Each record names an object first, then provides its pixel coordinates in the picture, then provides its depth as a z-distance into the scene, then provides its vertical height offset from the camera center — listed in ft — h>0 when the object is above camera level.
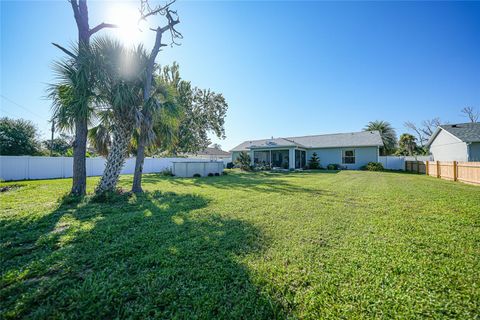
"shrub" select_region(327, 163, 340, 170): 71.82 -2.56
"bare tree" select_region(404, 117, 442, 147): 116.57 +18.42
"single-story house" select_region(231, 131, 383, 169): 68.54 +3.79
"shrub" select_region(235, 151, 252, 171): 69.44 -0.06
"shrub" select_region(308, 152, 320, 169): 75.15 -0.63
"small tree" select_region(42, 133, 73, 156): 92.87 +10.22
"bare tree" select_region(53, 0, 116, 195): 23.70 +3.97
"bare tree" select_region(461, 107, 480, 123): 100.37 +23.07
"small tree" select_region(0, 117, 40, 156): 57.06 +8.28
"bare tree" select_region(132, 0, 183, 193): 25.62 +12.12
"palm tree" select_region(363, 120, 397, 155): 103.81 +13.70
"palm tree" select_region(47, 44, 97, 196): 21.47 +8.74
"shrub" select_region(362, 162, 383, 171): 65.57 -2.31
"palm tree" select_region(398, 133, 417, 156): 92.63 +7.66
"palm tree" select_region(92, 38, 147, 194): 22.82 +8.51
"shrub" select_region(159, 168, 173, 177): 54.20 -2.80
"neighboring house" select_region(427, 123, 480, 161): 48.62 +4.29
